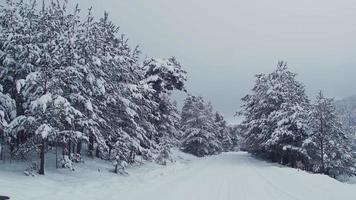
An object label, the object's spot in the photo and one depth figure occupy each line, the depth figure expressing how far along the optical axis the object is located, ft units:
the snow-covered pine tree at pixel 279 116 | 128.77
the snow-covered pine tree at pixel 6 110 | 55.54
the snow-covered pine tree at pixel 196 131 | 201.05
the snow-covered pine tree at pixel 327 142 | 133.39
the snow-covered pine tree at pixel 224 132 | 308.60
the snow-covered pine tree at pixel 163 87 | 110.63
